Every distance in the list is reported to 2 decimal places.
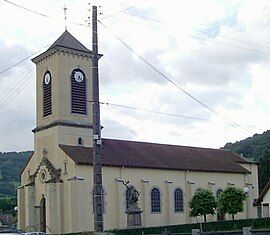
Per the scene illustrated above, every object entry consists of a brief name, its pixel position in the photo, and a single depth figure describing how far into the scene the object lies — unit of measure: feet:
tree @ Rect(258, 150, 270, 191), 272.15
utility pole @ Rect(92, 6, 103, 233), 75.66
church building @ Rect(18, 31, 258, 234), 178.50
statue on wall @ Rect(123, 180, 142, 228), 157.07
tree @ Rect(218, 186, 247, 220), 182.09
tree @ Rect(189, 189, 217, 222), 183.42
